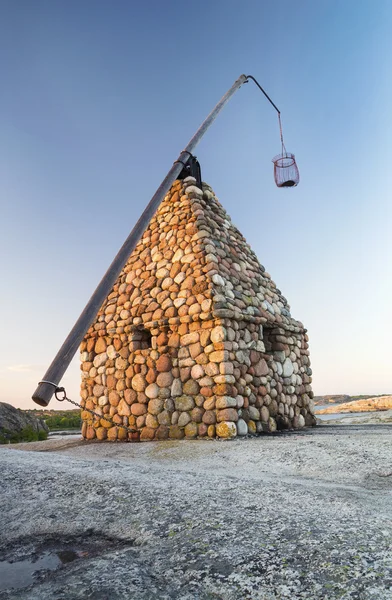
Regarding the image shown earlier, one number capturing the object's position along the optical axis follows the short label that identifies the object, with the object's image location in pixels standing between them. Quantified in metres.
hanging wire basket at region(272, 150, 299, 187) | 8.78
